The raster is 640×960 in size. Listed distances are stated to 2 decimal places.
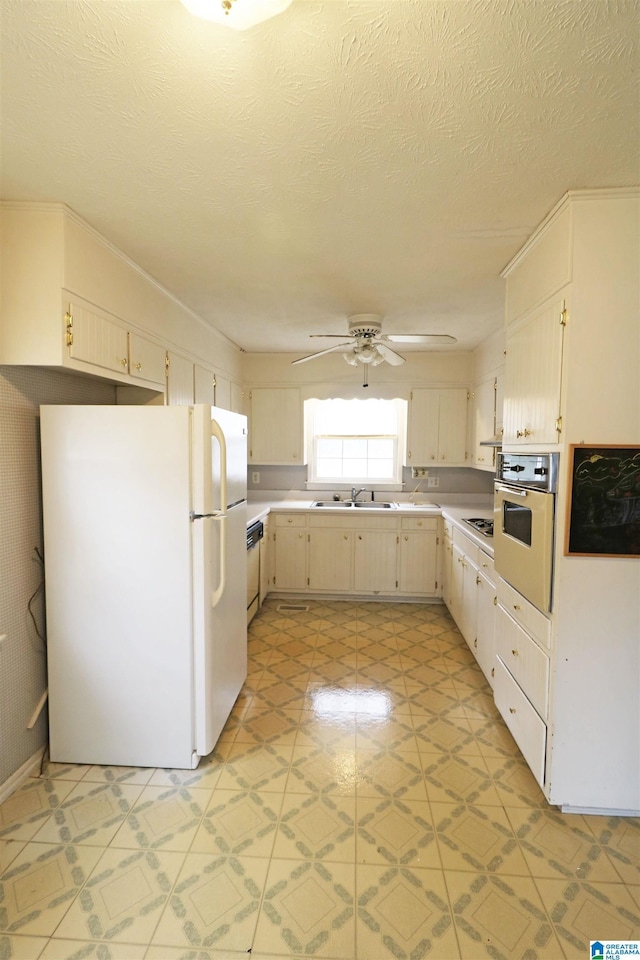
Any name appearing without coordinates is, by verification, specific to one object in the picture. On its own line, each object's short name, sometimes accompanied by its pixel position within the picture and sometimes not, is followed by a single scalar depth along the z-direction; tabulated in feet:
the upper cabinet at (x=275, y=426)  15.11
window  15.79
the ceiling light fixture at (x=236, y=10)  2.97
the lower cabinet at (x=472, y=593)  8.94
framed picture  5.53
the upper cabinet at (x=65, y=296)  5.88
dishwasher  11.75
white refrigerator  6.54
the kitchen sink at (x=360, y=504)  14.96
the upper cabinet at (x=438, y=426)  14.43
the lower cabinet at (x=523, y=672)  6.14
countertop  12.89
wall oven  5.91
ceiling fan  10.26
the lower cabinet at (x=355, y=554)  13.88
